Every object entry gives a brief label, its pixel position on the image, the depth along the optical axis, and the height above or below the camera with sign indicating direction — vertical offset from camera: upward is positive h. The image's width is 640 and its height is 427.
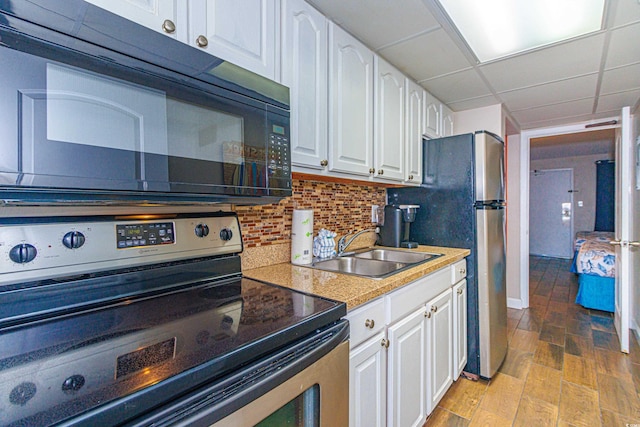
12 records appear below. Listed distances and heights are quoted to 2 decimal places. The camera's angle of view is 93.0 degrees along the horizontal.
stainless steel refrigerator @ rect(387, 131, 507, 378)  2.03 -0.07
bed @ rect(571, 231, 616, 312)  3.30 -0.76
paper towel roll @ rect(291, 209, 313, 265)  1.57 -0.13
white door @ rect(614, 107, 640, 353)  2.24 -0.08
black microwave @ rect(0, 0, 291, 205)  0.61 +0.24
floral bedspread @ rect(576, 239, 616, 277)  3.30 -0.57
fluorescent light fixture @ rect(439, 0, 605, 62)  1.42 +0.96
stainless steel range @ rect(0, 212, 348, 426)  0.50 -0.28
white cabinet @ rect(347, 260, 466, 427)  1.11 -0.64
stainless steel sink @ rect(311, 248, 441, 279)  1.74 -0.31
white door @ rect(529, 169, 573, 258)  6.46 -0.07
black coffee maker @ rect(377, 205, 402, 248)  2.17 -0.12
